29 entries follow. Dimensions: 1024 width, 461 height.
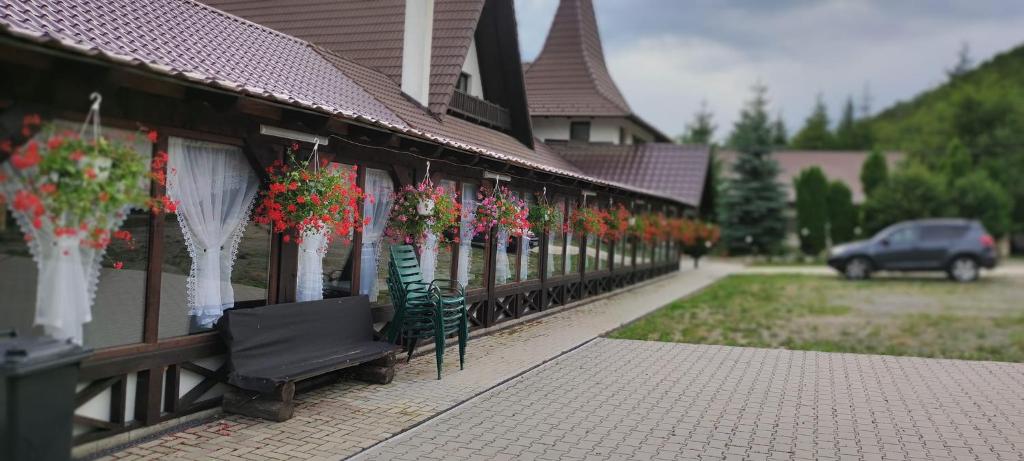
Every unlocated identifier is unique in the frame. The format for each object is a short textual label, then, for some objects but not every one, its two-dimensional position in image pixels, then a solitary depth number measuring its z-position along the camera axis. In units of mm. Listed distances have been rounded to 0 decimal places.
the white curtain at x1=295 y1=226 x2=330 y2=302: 6836
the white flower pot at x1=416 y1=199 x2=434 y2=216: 8289
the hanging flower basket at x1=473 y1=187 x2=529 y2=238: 9969
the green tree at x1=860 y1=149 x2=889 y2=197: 43000
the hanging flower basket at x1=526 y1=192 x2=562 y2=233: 11633
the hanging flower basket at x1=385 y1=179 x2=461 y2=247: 8312
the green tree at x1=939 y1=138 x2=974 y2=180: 45656
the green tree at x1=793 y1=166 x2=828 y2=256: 37156
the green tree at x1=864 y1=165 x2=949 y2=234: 38031
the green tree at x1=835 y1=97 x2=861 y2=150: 72688
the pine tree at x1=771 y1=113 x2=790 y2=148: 58469
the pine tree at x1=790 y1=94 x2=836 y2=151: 73562
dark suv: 22797
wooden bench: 5766
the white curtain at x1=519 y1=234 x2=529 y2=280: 12148
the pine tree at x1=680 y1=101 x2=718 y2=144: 53397
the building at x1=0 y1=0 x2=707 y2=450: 4680
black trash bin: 3783
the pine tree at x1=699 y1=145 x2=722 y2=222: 29500
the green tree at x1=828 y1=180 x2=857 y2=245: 38281
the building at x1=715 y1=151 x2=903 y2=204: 50406
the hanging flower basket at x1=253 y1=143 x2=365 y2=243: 6199
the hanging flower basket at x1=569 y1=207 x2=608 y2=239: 13500
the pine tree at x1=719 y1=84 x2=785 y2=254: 35125
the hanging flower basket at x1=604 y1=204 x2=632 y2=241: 14984
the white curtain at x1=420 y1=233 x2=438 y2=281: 9203
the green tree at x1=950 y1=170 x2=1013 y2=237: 39812
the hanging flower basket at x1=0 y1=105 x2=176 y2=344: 4023
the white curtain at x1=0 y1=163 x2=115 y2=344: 4355
